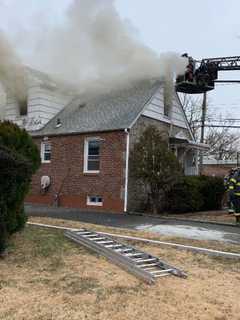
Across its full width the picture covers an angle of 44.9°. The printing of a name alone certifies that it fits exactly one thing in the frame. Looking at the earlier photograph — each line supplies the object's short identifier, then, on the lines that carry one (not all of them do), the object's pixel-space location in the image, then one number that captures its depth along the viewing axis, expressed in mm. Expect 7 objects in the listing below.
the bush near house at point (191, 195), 10619
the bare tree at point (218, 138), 26733
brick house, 10506
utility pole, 17368
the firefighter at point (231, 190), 8726
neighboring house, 20988
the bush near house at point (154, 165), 9777
